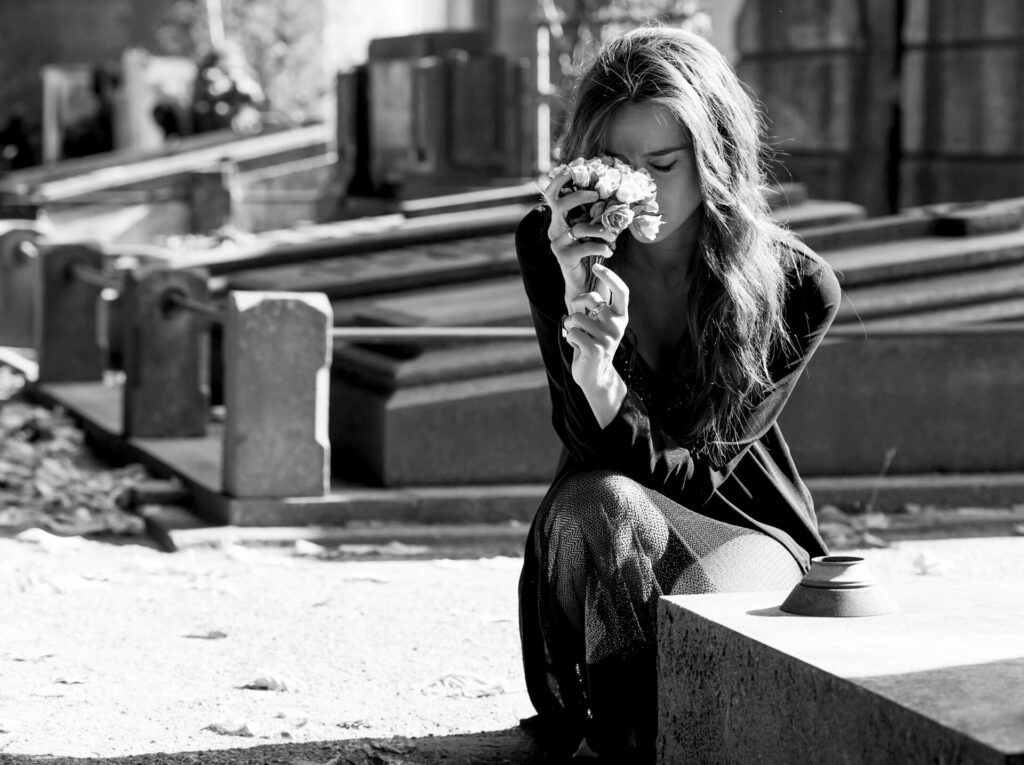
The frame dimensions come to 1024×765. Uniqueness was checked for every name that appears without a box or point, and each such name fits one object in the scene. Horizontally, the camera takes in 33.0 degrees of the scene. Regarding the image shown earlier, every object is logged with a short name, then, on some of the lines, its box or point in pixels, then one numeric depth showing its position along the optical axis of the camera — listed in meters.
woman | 3.61
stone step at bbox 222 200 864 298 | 9.03
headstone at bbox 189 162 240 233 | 18.25
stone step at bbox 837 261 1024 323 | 8.05
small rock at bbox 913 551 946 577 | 6.52
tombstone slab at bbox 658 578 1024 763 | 2.70
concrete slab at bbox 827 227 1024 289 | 8.20
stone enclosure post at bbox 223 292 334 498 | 7.09
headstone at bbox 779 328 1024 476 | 7.89
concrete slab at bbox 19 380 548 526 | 7.16
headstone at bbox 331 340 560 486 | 7.57
